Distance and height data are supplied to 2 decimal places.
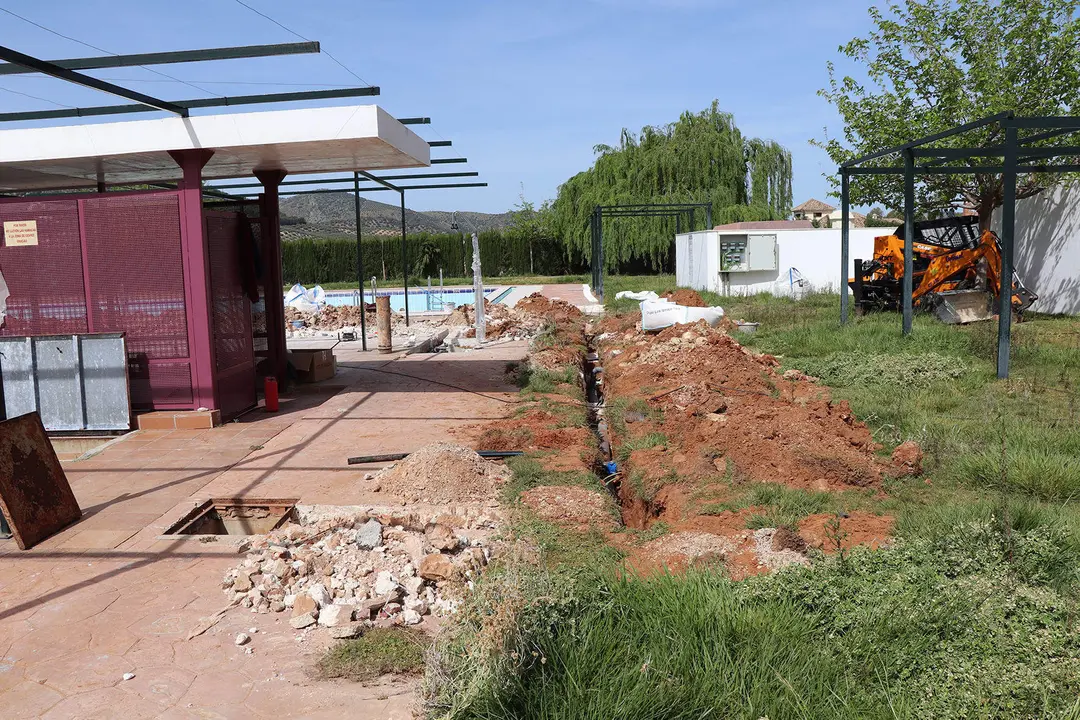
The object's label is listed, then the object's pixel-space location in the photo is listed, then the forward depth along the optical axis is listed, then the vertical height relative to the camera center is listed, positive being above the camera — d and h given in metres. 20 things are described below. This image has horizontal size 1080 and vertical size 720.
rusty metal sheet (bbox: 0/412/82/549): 5.50 -1.25
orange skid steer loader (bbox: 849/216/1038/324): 14.23 +0.02
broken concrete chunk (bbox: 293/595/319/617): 4.38 -1.63
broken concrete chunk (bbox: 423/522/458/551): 5.10 -1.54
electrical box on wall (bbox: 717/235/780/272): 22.62 +0.79
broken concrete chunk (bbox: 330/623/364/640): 4.14 -1.68
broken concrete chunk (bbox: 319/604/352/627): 4.30 -1.66
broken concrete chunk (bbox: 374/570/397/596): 4.54 -1.59
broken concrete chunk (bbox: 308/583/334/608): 4.47 -1.62
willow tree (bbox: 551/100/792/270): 33.16 +4.28
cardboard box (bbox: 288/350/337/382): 11.62 -0.97
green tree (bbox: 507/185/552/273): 41.22 +3.34
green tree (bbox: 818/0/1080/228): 15.67 +3.77
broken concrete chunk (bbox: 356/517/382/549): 5.14 -1.50
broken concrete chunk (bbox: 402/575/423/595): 4.60 -1.62
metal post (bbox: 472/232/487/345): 15.59 -0.29
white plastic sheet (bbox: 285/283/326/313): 23.92 -0.13
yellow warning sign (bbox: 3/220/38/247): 8.74 +0.72
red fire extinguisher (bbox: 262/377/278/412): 9.87 -1.15
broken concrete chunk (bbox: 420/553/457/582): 4.68 -1.56
